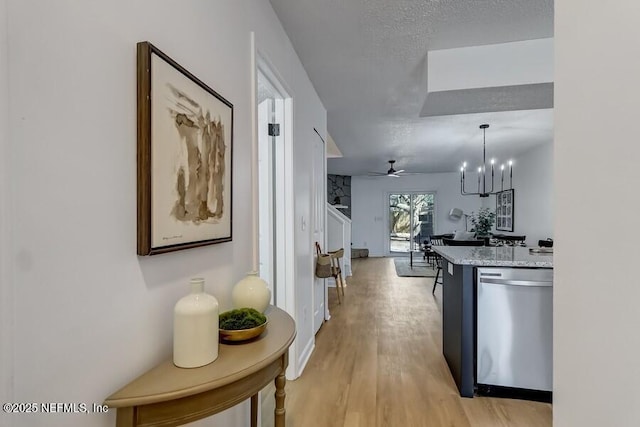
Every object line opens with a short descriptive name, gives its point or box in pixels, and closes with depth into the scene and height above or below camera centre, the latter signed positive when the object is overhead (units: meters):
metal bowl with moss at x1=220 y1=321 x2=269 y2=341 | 1.11 -0.41
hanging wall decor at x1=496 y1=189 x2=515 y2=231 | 7.41 +0.10
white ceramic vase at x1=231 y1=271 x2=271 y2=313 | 1.32 -0.33
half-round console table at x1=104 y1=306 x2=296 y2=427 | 0.80 -0.45
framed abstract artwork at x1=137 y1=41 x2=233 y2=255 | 0.93 +0.18
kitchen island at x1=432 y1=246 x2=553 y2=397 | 2.24 -0.62
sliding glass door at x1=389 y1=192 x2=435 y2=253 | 10.17 -0.18
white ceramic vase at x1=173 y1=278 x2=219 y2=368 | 0.94 -0.34
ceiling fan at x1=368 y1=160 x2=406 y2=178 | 7.57 +1.16
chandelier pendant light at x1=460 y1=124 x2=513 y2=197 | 4.77 +1.26
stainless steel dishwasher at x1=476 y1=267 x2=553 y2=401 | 2.21 -0.80
